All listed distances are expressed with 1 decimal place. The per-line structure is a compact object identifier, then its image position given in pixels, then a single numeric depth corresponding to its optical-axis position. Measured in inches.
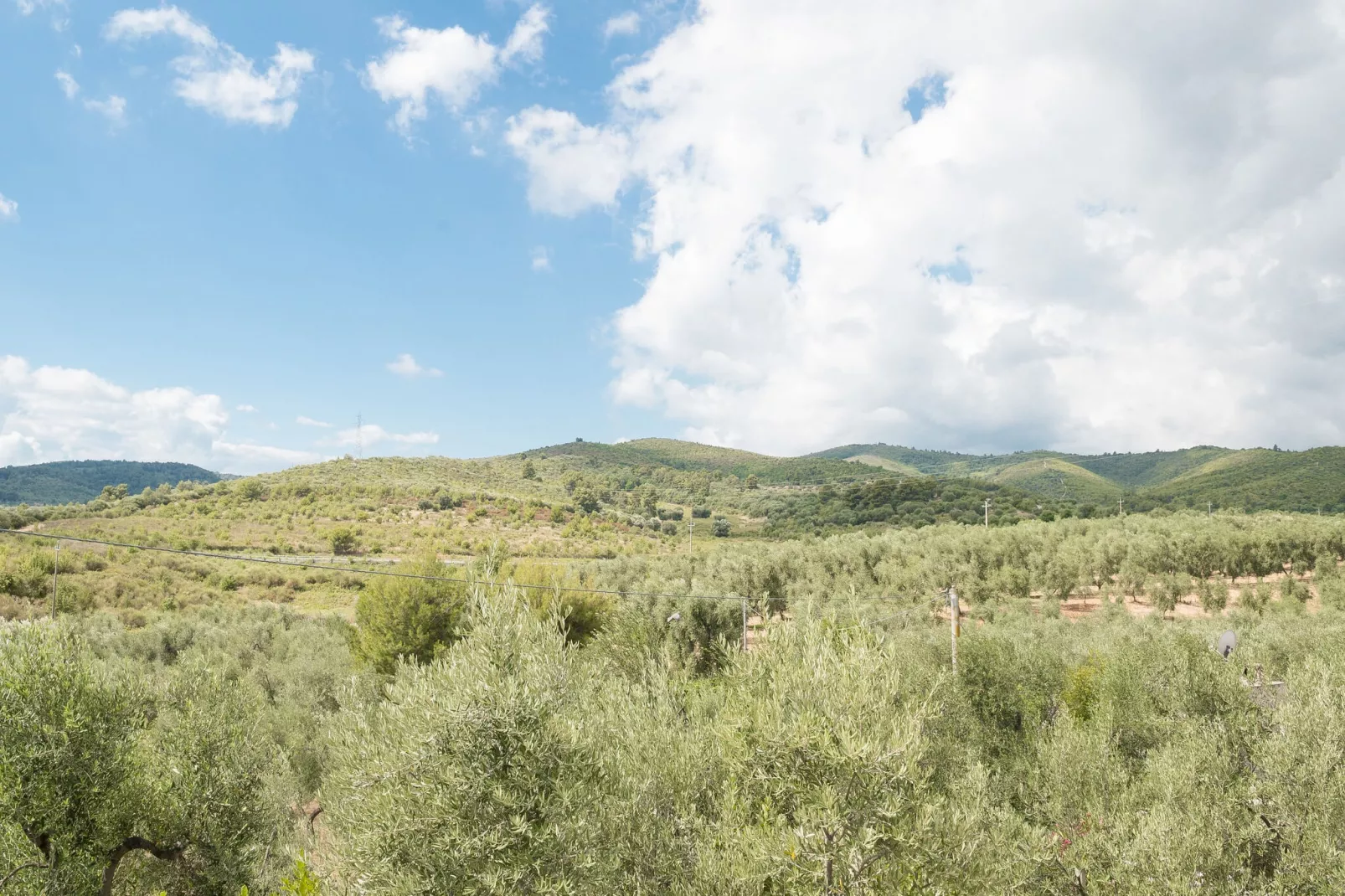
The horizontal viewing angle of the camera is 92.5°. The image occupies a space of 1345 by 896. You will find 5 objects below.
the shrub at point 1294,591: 1428.4
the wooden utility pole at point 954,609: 765.9
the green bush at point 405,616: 1072.2
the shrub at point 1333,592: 1316.4
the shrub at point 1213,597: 1435.8
